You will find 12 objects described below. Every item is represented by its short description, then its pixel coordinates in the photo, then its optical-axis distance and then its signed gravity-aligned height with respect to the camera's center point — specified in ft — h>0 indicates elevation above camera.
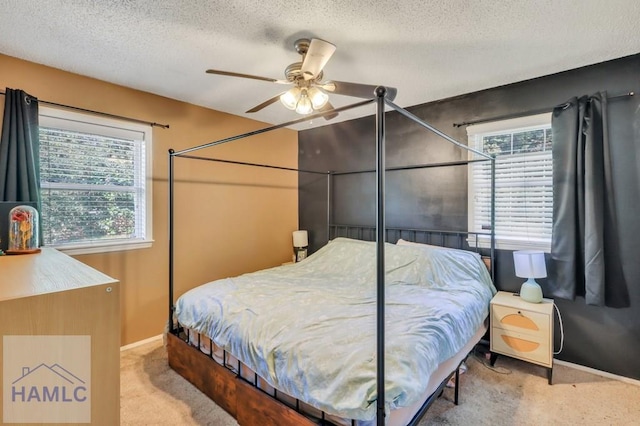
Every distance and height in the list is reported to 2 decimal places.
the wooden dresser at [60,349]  2.26 -1.11
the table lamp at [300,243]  13.71 -1.46
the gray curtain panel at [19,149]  7.20 +1.50
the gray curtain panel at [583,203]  7.55 +0.19
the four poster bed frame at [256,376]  4.35 -3.28
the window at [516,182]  8.76 +0.86
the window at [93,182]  8.20 +0.84
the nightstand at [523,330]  7.52 -3.08
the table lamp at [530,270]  7.98 -1.57
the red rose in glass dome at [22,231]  5.44 -0.37
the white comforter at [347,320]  4.43 -2.19
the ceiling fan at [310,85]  6.00 +2.81
